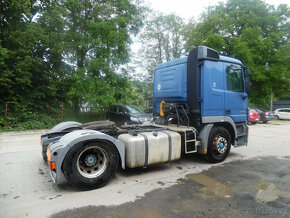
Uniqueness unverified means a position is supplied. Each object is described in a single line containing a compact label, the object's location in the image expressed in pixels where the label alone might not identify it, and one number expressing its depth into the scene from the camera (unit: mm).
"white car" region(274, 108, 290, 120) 21078
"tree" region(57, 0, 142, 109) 12422
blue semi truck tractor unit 3475
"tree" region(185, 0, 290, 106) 18812
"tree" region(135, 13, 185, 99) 25484
